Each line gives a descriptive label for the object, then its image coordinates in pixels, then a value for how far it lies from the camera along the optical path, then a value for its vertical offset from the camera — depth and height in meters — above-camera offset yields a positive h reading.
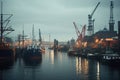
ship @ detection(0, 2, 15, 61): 40.72 -3.21
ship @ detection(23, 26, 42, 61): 47.45 -4.44
